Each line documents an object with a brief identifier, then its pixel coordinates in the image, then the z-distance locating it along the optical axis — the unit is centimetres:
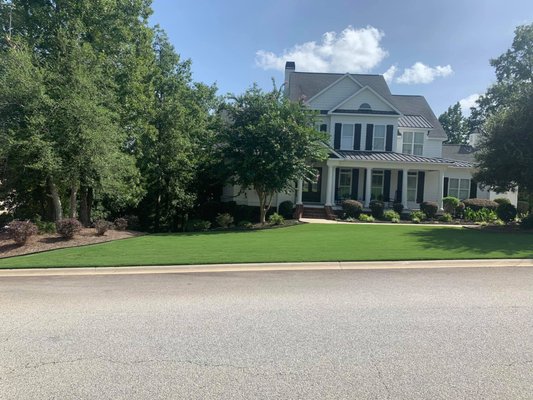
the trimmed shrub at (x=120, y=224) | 1838
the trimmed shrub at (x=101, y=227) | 1574
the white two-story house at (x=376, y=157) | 2675
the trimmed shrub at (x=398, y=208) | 2542
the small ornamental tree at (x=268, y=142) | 2031
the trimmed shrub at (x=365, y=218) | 2284
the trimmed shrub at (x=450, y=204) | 2559
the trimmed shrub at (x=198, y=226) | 2127
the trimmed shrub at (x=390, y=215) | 2348
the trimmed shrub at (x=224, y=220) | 2159
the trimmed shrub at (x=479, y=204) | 2702
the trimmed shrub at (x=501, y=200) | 2768
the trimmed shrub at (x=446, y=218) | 2325
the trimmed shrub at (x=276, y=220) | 2144
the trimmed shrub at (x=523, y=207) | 3027
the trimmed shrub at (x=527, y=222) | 1758
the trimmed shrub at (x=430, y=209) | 2441
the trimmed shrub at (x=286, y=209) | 2494
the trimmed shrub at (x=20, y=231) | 1300
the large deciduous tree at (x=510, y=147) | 1688
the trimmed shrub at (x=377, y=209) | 2400
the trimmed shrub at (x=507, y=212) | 2019
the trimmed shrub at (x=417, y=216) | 2306
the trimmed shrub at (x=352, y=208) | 2355
